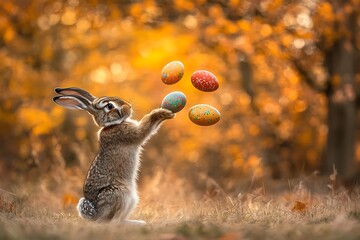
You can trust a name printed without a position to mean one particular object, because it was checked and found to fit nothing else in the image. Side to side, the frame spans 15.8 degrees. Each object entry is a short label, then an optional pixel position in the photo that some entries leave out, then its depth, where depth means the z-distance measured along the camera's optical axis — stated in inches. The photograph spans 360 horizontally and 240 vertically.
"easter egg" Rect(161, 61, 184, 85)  514.9
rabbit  471.2
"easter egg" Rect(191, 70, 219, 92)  518.9
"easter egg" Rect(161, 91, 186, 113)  500.7
